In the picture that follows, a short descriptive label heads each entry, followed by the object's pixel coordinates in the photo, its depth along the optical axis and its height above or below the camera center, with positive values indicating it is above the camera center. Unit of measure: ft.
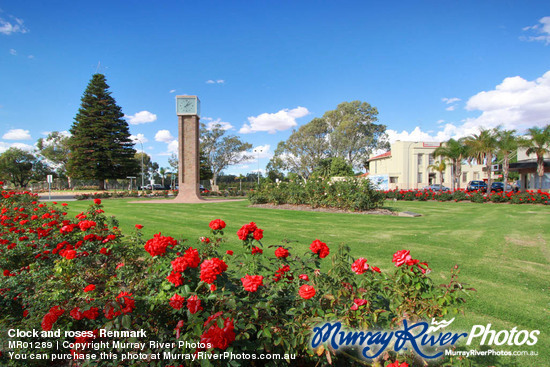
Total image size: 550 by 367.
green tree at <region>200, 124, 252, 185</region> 163.02 +20.50
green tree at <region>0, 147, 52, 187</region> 162.30 +10.25
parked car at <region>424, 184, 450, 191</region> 113.00 -1.27
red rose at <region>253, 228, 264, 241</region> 7.30 -1.31
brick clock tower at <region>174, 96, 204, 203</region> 74.59 +10.27
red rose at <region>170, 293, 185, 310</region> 5.70 -2.38
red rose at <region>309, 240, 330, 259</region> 7.25 -1.66
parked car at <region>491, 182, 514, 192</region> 96.37 -0.79
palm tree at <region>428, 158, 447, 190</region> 113.79 +7.24
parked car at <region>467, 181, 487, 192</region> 108.57 -0.41
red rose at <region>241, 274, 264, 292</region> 5.78 -2.02
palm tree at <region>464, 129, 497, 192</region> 87.35 +12.68
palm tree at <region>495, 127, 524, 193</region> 80.33 +11.33
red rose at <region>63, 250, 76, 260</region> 8.59 -2.15
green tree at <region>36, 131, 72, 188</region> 176.71 +21.63
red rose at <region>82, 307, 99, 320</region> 6.08 -2.79
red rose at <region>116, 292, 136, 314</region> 5.76 -2.50
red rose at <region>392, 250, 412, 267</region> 6.17 -1.62
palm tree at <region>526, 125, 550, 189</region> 74.08 +10.82
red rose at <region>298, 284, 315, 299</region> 5.55 -2.12
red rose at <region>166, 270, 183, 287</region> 5.79 -1.94
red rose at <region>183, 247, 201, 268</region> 5.87 -1.55
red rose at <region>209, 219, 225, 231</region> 8.17 -1.18
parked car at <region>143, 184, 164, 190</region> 163.71 -1.75
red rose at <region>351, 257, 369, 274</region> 6.52 -1.90
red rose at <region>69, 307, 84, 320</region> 6.24 -2.87
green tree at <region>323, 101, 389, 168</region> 143.54 +27.07
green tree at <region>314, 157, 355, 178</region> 131.57 +8.51
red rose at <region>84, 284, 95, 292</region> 7.00 -2.59
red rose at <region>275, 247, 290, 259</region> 7.22 -1.76
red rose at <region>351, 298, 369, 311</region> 5.59 -2.38
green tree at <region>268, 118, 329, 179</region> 148.87 +19.32
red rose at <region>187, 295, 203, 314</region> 5.52 -2.36
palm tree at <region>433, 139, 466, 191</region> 100.45 +11.87
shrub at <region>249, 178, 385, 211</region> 43.70 -1.69
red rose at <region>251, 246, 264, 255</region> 7.61 -1.79
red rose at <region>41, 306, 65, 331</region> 6.41 -3.05
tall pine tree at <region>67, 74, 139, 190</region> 120.16 +19.32
